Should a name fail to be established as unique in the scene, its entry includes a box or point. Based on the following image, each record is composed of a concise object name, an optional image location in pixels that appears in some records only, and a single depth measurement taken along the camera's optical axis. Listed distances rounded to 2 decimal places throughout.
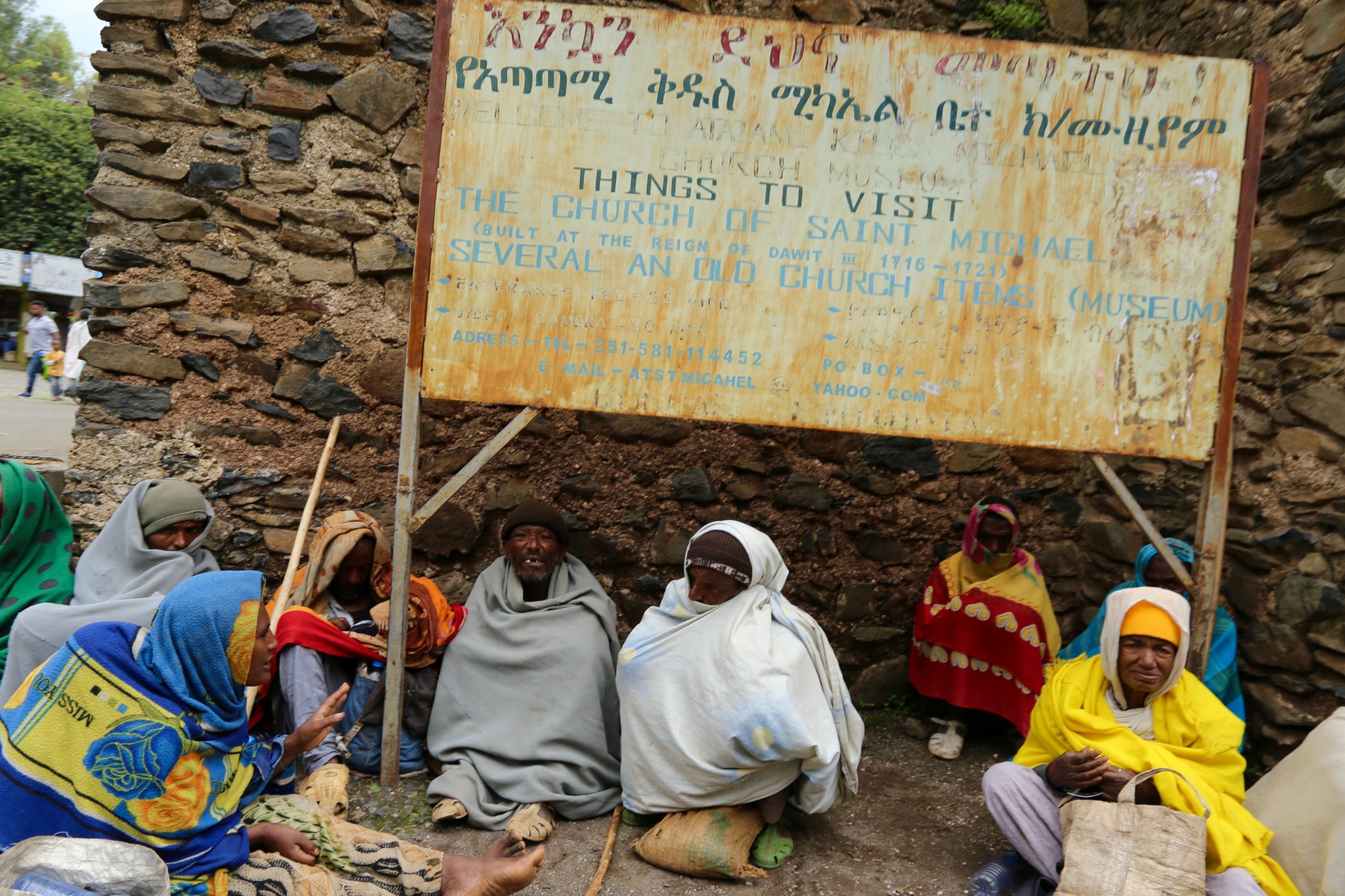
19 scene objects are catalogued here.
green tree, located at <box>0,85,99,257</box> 16.52
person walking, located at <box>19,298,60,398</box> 12.16
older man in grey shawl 3.01
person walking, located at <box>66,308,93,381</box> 10.33
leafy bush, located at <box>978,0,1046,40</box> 4.11
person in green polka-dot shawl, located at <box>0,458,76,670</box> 3.11
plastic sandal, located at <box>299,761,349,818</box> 2.82
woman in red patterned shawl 3.67
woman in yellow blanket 2.49
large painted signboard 2.93
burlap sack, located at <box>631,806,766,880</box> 2.71
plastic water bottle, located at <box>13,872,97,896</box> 1.69
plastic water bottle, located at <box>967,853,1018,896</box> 2.70
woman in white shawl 2.75
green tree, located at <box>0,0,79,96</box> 23.22
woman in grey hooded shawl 2.83
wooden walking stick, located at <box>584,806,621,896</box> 2.60
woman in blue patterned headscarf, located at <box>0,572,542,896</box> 1.93
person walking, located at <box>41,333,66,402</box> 12.30
